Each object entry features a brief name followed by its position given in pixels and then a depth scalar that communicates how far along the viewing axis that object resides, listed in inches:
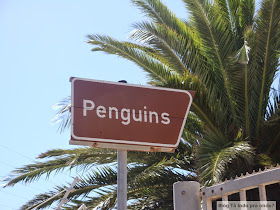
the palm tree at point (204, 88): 357.1
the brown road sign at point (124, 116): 147.7
